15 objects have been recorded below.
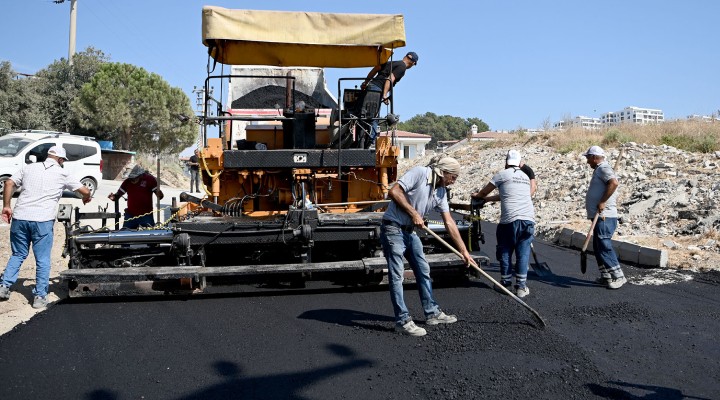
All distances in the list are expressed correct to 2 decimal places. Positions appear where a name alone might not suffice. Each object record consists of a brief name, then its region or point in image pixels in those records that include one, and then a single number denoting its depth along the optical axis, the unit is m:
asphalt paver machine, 6.11
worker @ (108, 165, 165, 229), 8.45
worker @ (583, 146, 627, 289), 6.71
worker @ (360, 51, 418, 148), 7.21
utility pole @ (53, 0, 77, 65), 32.34
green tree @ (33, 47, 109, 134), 29.92
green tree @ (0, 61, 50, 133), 26.25
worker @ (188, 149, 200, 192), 6.85
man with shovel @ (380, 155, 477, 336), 5.00
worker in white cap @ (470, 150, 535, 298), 6.28
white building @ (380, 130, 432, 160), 54.31
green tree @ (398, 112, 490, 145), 77.38
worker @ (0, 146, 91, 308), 5.94
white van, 16.09
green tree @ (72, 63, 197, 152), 29.70
